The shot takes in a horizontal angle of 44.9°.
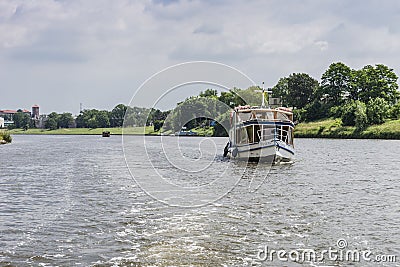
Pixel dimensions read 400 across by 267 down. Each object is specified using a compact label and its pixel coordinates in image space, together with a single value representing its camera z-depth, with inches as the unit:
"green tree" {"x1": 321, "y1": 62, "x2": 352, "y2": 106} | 5708.7
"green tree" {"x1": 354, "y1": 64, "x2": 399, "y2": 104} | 5255.9
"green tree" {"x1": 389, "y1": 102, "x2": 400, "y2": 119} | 4427.4
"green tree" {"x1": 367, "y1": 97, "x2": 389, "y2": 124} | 4269.2
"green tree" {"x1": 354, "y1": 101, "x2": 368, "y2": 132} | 4217.5
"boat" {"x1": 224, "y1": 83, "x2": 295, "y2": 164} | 1678.2
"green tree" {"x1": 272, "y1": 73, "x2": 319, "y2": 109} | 6205.7
